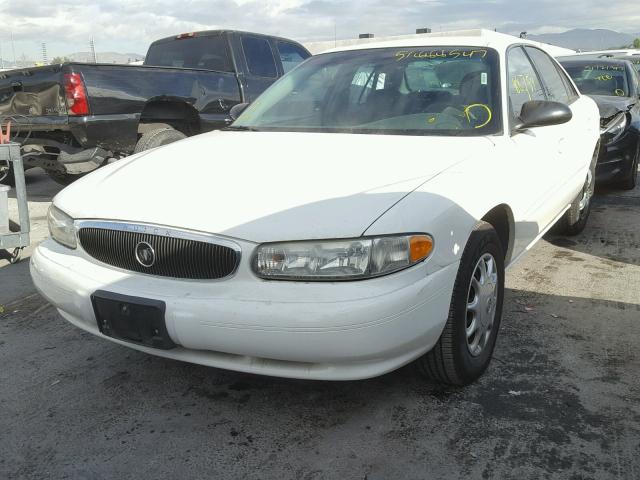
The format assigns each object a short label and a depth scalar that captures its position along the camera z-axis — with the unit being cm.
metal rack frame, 461
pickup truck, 584
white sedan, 221
